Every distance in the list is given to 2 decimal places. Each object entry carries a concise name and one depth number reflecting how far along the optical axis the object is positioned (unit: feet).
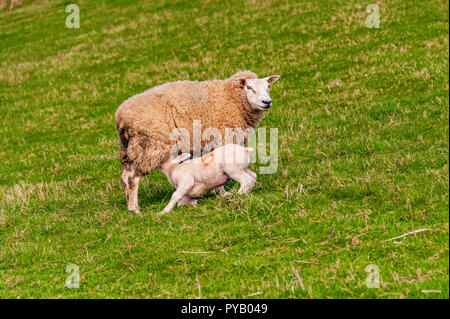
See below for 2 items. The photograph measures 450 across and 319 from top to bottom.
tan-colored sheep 52.90
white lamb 49.55
